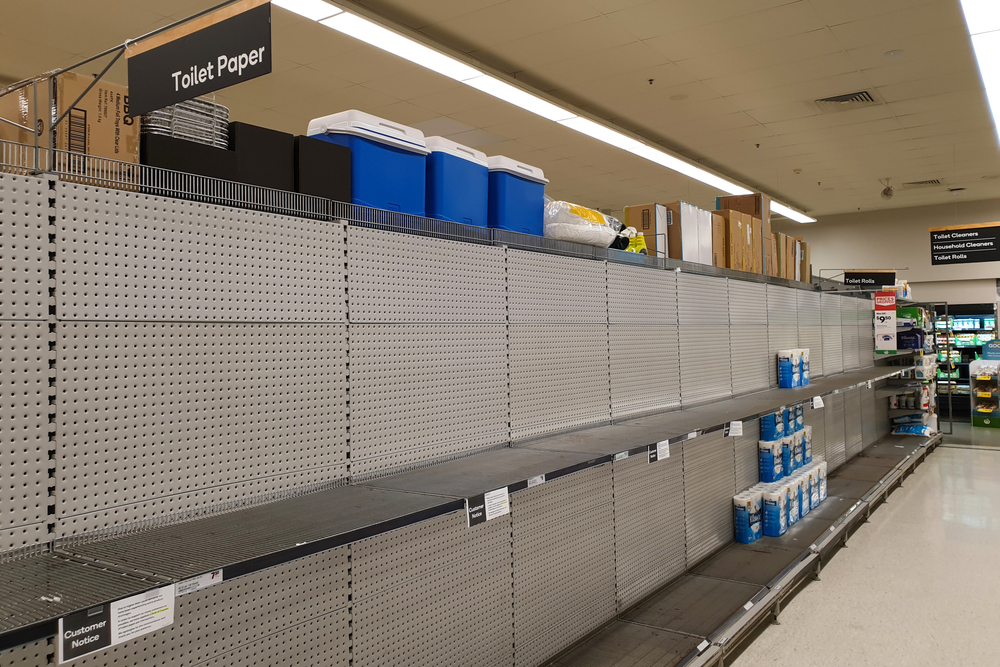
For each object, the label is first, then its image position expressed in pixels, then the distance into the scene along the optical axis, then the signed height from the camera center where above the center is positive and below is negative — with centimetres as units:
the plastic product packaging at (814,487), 533 -115
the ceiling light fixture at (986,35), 507 +248
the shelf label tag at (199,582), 126 -43
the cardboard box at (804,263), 677 +80
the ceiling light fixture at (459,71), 490 +241
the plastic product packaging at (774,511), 461 -114
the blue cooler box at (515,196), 284 +65
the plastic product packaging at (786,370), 564 -23
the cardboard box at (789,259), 636 +79
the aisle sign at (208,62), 168 +73
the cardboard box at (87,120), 163 +58
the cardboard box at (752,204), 561 +116
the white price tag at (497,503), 204 -47
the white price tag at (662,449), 294 -45
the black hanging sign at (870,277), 933 +88
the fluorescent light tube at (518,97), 623 +243
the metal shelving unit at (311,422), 148 -22
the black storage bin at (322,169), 206 +57
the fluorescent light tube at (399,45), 502 +241
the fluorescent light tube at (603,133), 745 +243
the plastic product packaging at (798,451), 539 -87
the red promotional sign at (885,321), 852 +25
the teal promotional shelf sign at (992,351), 1130 -20
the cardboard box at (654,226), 433 +76
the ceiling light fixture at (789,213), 1162 +232
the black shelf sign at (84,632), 108 -45
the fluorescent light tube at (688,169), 858 +242
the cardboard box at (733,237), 503 +80
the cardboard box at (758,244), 550 +81
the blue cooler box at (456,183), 255 +64
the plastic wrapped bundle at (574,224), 321 +59
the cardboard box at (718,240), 488 +75
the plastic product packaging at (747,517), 448 -115
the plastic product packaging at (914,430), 896 -119
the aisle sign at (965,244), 1062 +151
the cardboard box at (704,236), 465 +75
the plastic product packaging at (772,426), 502 -61
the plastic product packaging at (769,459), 501 -86
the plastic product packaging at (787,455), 520 -86
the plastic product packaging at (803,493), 508 -114
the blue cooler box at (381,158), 223 +66
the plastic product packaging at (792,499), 485 -112
